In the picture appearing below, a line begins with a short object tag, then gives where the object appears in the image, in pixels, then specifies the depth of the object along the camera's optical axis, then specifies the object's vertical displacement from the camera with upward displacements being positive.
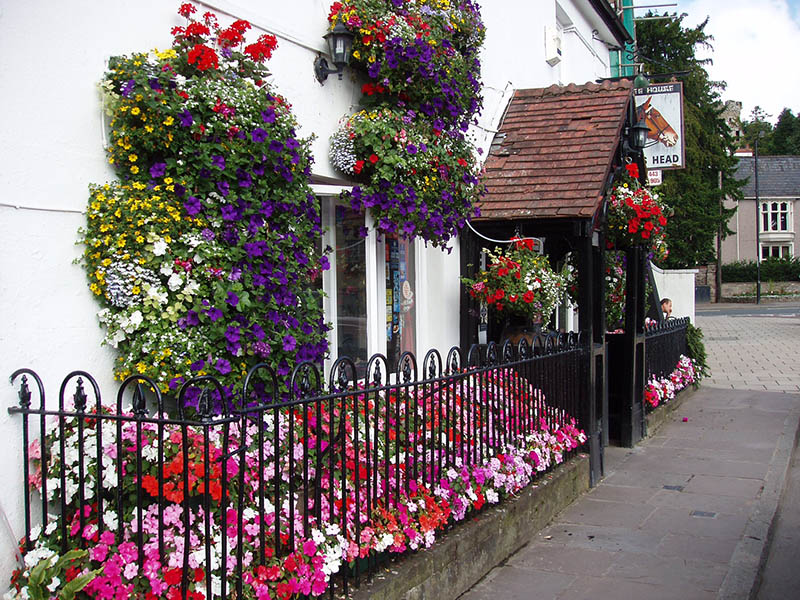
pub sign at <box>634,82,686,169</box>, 12.14 +2.58
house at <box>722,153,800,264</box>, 62.09 +5.06
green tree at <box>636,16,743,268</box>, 36.97 +6.31
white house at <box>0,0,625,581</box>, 3.94 +0.68
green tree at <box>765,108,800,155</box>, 88.38 +16.34
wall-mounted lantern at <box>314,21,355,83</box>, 6.26 +1.86
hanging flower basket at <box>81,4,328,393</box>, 4.38 +0.43
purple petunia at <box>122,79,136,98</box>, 4.39 +1.12
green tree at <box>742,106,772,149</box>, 90.44 +18.50
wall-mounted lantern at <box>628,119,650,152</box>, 8.87 +1.65
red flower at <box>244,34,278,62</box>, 5.19 +1.56
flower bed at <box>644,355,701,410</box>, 10.49 -1.39
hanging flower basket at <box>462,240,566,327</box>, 7.80 +0.04
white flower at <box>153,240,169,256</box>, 4.38 +0.25
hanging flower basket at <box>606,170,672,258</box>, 8.77 +0.78
